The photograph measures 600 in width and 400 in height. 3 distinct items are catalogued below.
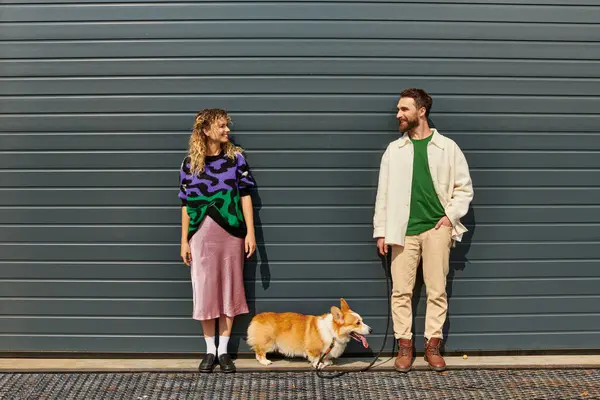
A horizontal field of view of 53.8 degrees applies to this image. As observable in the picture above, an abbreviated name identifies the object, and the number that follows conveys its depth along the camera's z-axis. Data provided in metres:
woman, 3.87
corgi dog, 3.88
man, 3.90
